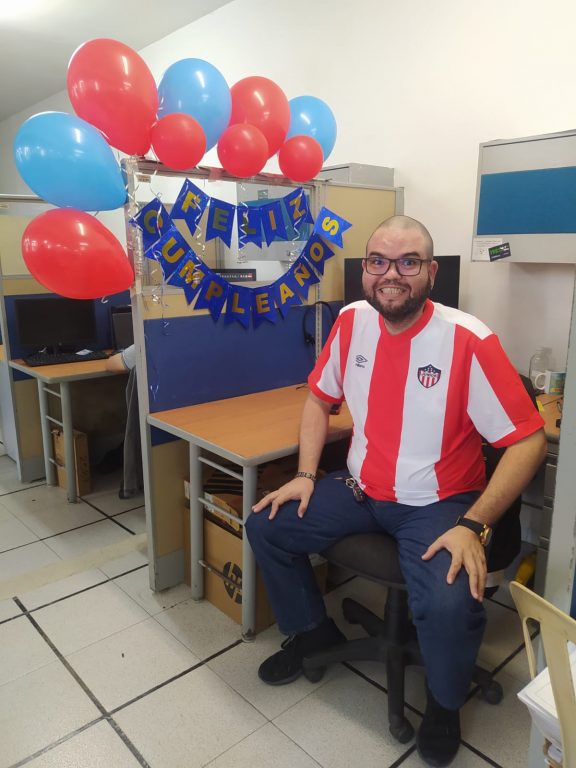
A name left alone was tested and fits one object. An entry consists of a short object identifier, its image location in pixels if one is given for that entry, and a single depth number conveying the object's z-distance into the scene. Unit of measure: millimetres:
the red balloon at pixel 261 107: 2170
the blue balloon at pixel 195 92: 1988
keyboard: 3150
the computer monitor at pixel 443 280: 2484
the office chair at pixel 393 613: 1539
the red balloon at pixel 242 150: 1996
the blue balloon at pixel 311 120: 2400
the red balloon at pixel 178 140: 1832
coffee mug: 2398
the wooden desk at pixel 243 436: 1807
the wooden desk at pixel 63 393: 2910
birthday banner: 2016
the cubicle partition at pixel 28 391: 3186
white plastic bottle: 2534
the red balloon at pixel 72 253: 1760
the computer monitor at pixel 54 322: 3223
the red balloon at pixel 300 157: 2215
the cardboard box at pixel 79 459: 3176
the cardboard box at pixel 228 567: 2051
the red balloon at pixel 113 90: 1770
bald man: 1394
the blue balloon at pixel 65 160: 1699
